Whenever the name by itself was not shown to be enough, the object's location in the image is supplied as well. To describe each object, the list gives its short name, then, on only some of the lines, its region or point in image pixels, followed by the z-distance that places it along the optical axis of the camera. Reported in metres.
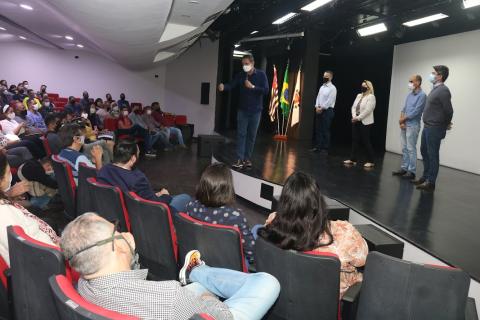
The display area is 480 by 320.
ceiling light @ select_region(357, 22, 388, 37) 8.75
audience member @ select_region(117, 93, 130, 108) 13.95
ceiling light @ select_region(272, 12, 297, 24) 8.51
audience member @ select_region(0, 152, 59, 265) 1.95
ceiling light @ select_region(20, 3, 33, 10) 7.84
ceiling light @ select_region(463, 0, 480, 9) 6.10
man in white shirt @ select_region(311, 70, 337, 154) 7.77
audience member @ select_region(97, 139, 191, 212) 3.32
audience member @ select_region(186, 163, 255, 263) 2.41
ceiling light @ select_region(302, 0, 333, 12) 7.07
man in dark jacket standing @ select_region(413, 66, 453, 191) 4.84
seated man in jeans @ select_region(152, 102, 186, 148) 11.60
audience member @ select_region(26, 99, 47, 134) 9.01
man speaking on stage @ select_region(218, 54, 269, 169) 5.45
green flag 11.20
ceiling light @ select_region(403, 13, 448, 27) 7.39
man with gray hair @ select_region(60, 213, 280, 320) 1.29
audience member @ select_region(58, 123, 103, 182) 4.41
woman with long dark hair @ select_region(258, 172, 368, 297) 2.01
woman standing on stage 6.45
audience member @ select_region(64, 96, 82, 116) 12.00
